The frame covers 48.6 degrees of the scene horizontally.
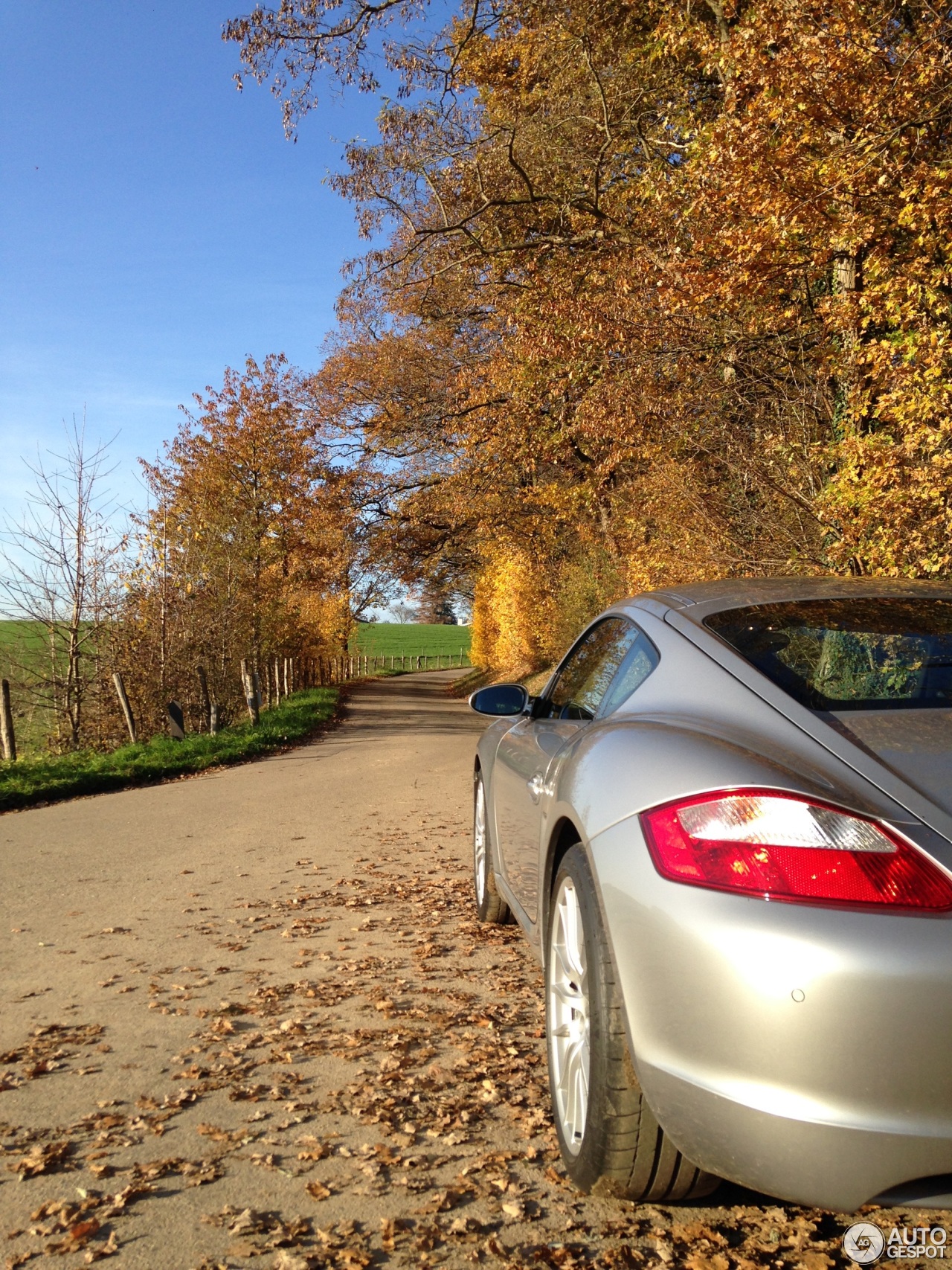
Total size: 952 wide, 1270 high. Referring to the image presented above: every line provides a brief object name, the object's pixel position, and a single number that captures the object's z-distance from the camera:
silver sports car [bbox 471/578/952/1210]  1.91
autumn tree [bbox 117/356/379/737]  18.33
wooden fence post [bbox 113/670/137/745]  16.14
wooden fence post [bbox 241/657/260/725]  20.47
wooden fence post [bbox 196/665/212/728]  18.27
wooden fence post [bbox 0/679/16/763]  14.18
